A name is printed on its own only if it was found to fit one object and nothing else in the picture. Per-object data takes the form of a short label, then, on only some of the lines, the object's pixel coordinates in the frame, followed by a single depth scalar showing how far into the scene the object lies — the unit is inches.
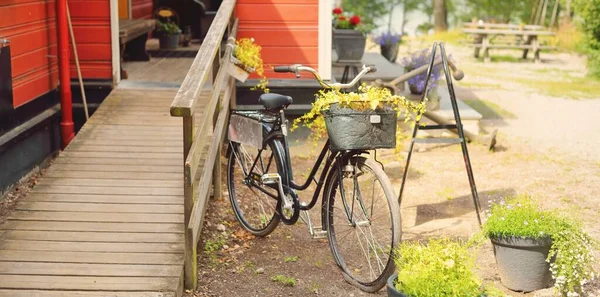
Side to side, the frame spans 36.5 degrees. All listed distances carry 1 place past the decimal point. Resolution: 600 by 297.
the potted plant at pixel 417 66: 429.3
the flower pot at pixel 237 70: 289.3
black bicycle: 208.5
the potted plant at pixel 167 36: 475.2
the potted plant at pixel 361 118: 200.4
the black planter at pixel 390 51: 572.1
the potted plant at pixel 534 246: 202.2
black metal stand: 255.3
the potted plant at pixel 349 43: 464.1
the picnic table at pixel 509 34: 782.0
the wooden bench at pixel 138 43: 402.3
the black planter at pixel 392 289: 178.2
